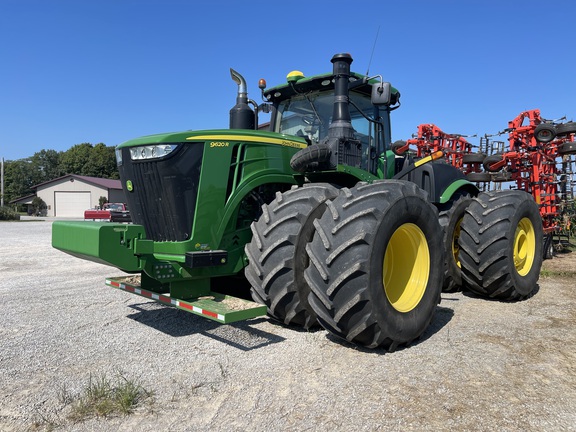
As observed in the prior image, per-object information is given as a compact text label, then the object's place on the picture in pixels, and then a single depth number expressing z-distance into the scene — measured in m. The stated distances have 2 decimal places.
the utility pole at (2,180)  46.04
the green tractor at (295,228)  3.79
